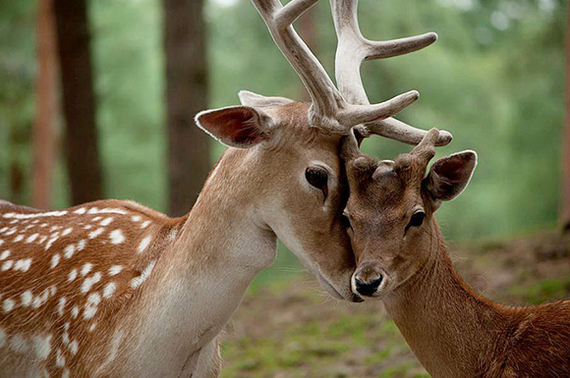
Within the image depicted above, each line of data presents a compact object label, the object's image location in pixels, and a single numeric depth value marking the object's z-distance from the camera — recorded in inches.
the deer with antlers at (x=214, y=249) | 256.2
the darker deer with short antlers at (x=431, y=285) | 253.8
